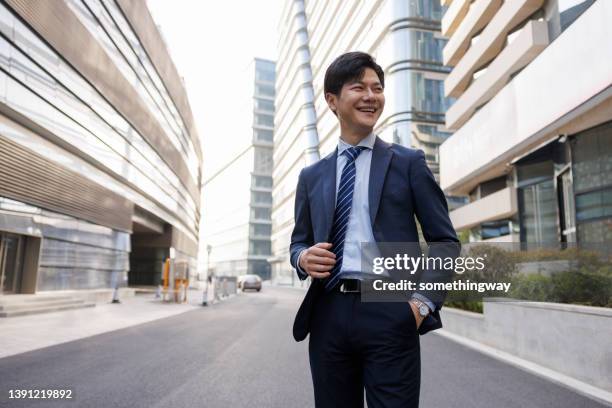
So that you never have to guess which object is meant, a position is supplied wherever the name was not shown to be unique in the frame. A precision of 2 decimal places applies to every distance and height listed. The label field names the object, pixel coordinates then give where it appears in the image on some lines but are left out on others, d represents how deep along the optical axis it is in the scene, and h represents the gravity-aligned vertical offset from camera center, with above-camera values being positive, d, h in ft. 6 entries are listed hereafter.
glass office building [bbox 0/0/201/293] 51.19 +18.66
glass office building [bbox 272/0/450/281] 119.65 +64.84
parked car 129.90 -2.55
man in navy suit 5.80 +0.47
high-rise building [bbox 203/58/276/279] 290.97 +57.98
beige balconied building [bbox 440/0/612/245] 49.21 +20.16
